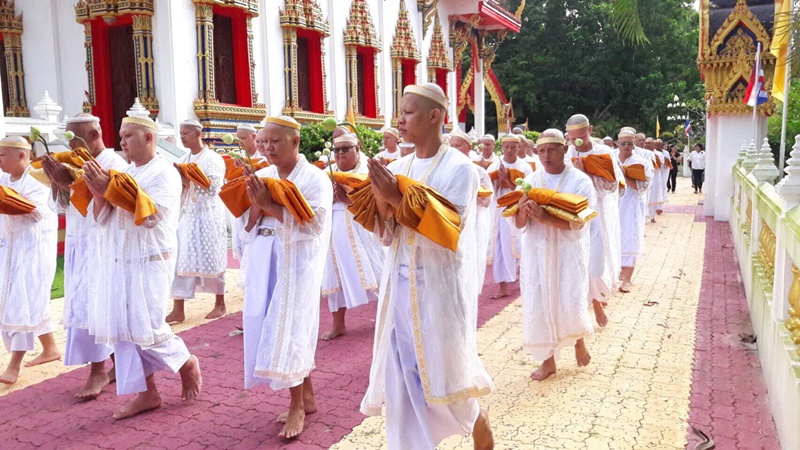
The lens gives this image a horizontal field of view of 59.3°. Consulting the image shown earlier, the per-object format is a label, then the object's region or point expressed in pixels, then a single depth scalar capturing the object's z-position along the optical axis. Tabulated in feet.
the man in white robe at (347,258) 22.02
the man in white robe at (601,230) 21.44
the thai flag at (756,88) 41.14
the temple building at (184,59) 36.17
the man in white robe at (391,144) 34.04
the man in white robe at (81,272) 16.42
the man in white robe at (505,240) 28.14
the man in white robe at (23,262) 18.26
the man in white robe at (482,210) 23.12
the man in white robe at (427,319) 11.30
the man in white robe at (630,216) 29.09
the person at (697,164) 79.92
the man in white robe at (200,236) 24.34
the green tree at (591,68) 116.47
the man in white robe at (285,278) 13.74
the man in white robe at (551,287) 17.22
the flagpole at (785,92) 26.71
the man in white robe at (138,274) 14.97
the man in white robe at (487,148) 34.22
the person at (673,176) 83.51
